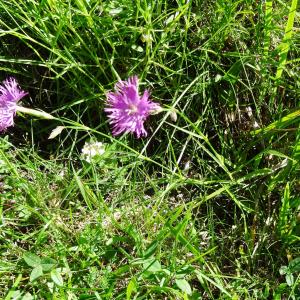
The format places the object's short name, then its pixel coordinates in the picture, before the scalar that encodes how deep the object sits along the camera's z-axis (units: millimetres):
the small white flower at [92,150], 300
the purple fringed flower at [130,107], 261
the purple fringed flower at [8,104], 289
